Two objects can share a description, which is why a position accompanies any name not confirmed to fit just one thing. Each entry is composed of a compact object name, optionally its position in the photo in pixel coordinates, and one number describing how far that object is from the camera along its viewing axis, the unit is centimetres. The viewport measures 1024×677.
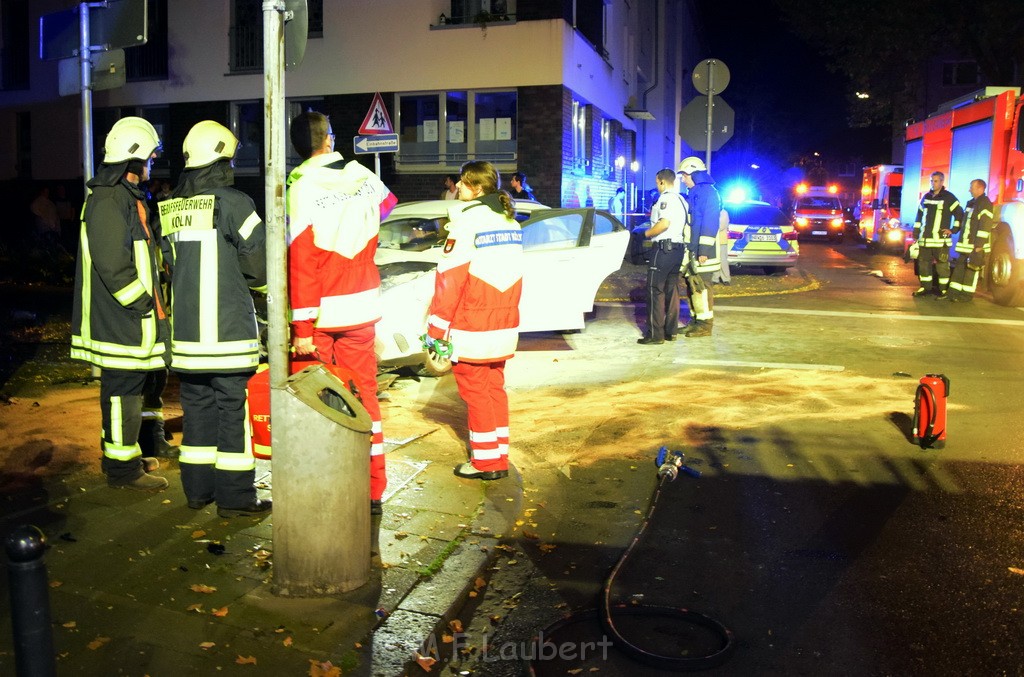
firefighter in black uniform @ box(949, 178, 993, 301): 1473
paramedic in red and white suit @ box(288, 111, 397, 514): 472
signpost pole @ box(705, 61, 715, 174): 1343
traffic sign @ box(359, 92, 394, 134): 1395
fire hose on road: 367
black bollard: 238
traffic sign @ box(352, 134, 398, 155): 1398
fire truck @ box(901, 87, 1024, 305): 1449
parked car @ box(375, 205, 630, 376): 815
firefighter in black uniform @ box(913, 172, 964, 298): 1540
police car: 1866
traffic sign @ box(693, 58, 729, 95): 1345
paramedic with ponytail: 556
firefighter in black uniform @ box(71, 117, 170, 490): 504
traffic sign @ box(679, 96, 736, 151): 1384
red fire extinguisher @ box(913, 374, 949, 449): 654
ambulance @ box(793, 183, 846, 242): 3519
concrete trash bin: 397
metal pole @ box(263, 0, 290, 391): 390
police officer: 1070
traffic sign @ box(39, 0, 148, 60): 794
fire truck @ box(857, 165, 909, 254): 2925
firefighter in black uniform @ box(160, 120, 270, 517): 482
